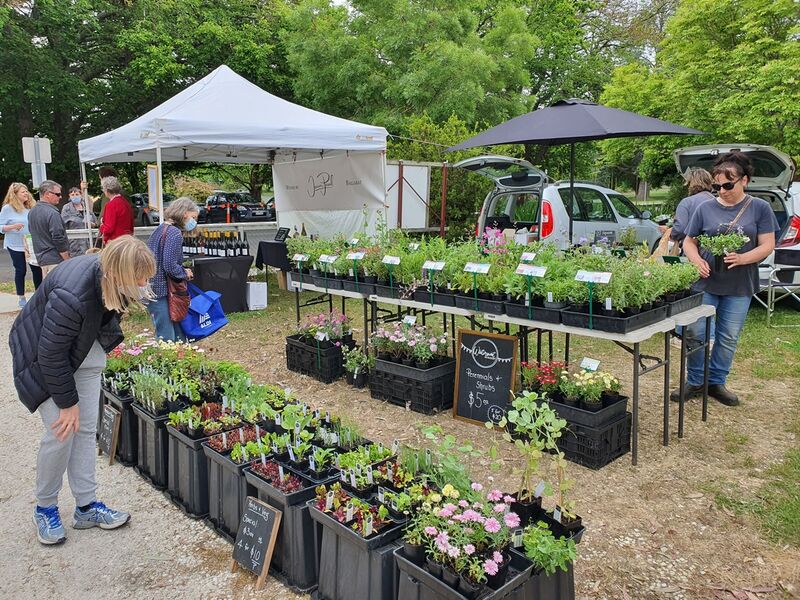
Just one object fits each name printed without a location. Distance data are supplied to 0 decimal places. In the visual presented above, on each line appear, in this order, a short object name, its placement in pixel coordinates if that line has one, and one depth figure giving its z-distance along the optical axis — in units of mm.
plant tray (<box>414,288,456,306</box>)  4348
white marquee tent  6973
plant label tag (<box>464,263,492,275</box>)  4000
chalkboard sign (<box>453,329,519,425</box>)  4133
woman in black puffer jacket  2510
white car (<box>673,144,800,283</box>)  6332
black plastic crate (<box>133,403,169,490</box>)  3381
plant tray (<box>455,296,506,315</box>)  4012
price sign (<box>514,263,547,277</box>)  3659
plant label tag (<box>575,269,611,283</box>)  3371
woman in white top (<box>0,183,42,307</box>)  8156
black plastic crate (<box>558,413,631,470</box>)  3559
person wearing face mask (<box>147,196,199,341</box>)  4969
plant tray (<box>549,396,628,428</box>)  3551
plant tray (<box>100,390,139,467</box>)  3679
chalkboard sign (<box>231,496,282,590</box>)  2549
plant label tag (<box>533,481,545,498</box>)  2278
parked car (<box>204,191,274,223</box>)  18609
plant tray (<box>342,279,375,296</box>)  4984
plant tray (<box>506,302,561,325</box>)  3709
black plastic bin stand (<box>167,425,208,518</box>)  3074
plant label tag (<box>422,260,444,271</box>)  4270
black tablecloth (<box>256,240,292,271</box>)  9312
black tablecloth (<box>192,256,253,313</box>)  7984
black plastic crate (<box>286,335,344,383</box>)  5332
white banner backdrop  9312
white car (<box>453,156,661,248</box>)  8523
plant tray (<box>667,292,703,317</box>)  3779
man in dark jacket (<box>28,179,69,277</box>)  7041
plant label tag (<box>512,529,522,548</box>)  2058
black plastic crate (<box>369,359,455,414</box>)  4504
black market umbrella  5277
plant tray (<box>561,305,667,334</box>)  3400
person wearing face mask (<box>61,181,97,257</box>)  9230
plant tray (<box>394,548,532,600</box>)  1886
